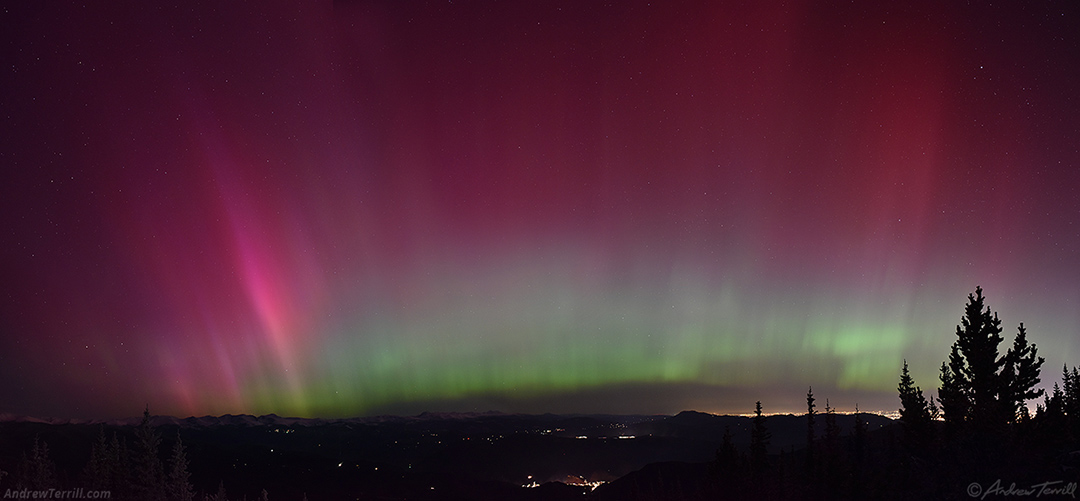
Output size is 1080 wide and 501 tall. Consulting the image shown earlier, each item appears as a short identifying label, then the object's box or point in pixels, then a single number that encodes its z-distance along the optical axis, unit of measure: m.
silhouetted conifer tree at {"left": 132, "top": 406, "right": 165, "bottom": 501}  53.97
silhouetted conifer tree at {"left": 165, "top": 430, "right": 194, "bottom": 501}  56.28
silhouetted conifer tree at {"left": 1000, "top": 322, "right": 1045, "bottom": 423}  38.38
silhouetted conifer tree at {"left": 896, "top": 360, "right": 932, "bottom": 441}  52.75
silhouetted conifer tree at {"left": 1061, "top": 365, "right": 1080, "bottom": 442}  38.12
